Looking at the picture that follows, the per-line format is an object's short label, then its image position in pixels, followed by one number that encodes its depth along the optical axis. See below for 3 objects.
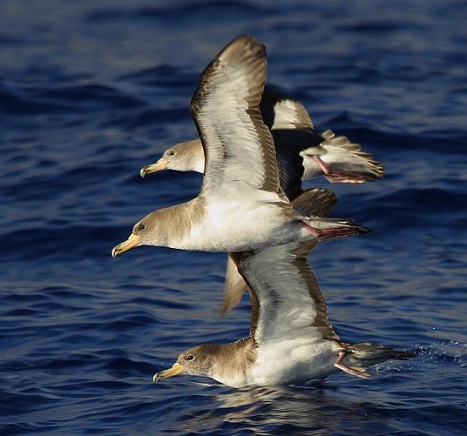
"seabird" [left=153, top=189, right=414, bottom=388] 18.97
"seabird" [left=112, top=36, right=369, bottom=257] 16.64
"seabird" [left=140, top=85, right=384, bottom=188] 21.97
